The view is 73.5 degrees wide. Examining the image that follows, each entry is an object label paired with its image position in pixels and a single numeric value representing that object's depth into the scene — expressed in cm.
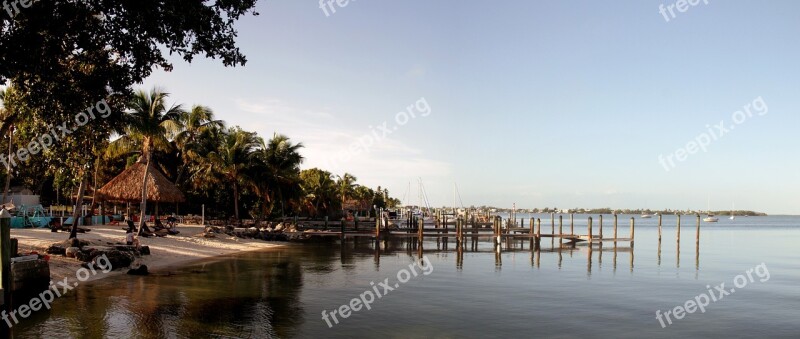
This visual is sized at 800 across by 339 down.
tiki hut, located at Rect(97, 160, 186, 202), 3272
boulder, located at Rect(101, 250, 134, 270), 2081
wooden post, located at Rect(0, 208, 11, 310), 1256
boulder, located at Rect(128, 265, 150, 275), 2061
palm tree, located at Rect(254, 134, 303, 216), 4459
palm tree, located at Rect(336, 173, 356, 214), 8112
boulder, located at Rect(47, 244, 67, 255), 1969
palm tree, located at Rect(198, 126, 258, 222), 4156
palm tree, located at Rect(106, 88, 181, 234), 2627
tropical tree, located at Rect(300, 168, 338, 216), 6391
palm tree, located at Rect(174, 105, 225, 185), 3903
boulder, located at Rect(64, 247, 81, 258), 1980
